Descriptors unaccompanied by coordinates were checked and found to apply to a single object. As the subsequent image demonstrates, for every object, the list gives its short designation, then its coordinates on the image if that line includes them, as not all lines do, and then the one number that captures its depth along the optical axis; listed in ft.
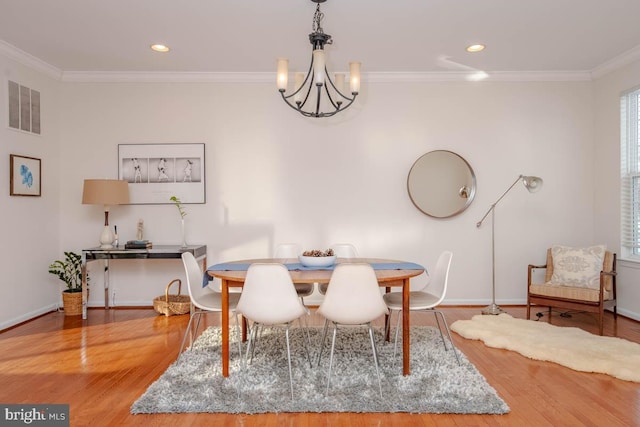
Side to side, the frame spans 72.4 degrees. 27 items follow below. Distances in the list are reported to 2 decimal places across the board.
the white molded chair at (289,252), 12.31
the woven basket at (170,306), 14.74
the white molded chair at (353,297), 8.43
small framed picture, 13.53
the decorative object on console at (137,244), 14.71
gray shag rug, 7.72
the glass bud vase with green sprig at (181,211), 15.21
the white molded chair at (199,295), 10.02
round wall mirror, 15.96
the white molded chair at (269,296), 8.53
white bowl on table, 10.05
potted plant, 14.88
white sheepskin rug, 9.62
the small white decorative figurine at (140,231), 15.44
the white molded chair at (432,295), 10.11
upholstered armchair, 12.69
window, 14.34
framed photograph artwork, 15.97
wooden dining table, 8.93
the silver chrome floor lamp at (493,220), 14.19
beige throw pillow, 13.43
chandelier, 9.52
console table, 14.14
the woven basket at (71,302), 14.87
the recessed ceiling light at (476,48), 13.47
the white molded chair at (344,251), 13.03
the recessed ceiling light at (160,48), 13.32
